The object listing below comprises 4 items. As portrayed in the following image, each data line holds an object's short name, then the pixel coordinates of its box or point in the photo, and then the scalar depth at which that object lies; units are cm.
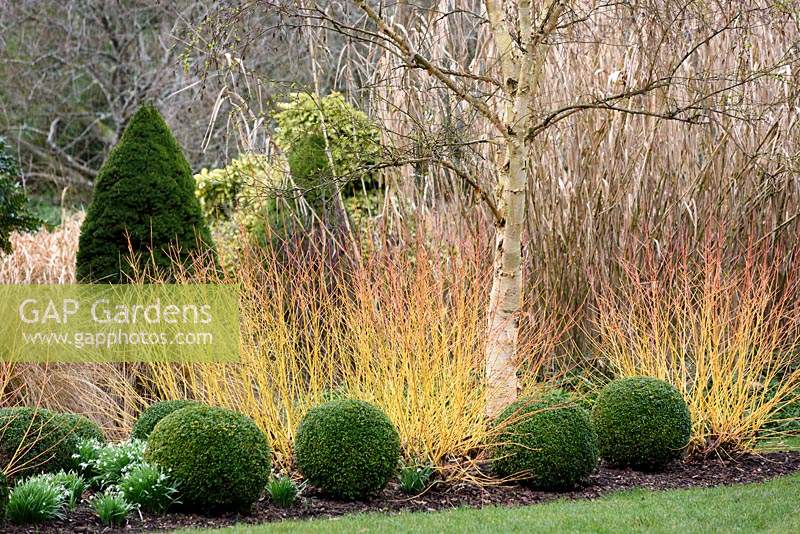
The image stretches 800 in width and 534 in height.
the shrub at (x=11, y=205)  1313
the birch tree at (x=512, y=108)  1119
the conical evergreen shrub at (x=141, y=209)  1441
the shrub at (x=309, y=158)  1714
